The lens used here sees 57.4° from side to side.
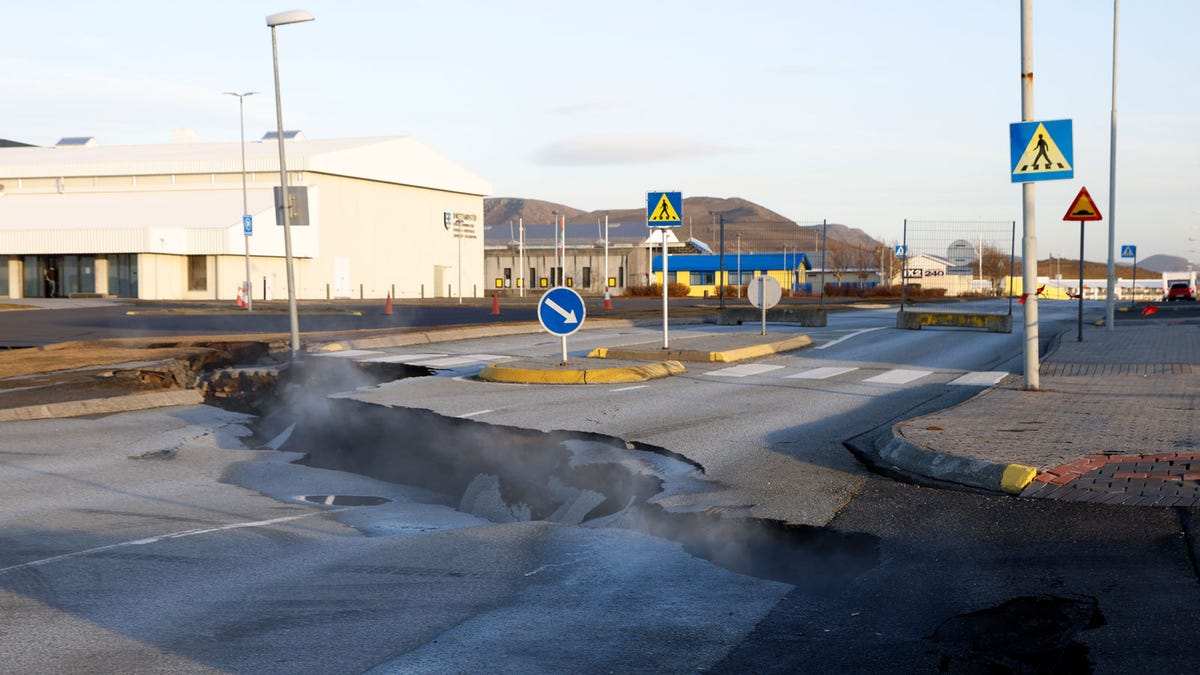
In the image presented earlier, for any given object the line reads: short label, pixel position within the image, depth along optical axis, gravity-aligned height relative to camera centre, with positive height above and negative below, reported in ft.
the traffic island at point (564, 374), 52.39 -4.81
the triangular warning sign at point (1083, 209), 71.61 +3.71
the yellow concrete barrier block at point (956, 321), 97.40 -4.81
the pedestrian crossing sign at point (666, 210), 62.49 +3.57
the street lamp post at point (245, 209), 143.89 +12.23
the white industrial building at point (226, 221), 212.23 +12.62
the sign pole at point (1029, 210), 41.63 +2.13
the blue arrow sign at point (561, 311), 52.60 -1.76
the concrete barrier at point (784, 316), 102.89 -4.36
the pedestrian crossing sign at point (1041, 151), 40.19 +4.26
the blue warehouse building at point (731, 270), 293.23 +0.49
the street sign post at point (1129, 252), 170.11 +2.01
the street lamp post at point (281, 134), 68.90 +9.93
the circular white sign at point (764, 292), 75.66 -1.47
